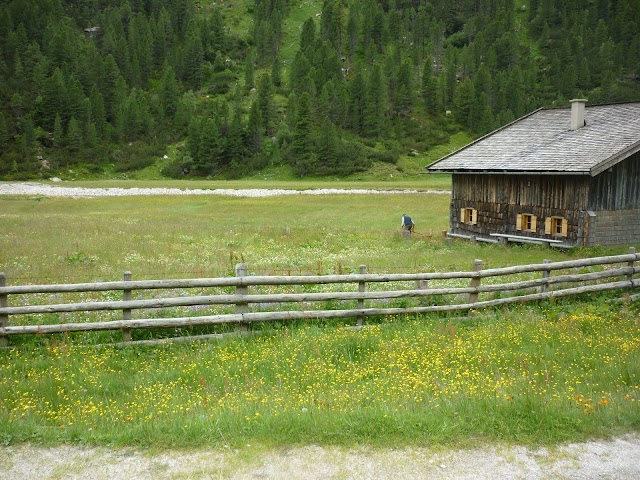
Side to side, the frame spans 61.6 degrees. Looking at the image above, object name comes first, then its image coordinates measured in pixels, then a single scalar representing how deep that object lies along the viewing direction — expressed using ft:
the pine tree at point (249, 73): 444.96
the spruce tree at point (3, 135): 342.23
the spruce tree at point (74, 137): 351.87
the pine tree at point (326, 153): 329.72
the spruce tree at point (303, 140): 331.98
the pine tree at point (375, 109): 380.17
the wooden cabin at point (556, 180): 85.97
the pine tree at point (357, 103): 387.34
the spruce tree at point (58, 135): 353.12
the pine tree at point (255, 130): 362.53
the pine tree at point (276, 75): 444.55
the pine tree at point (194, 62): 468.22
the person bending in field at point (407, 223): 99.56
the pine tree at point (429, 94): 412.98
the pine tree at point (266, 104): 386.11
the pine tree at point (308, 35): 494.18
